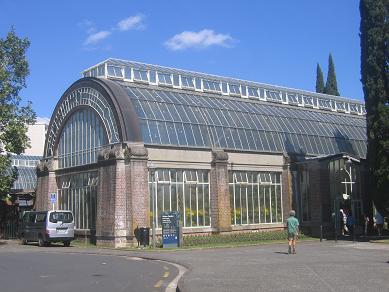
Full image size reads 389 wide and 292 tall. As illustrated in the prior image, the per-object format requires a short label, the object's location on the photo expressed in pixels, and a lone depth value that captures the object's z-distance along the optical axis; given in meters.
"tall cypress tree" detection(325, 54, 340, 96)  70.25
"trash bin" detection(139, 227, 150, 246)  29.23
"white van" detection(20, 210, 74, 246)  30.97
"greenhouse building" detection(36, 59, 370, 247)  31.16
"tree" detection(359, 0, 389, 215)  29.47
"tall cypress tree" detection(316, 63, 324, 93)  72.19
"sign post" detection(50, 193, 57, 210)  34.00
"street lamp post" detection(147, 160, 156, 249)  30.96
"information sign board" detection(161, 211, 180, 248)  28.61
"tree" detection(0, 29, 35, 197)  33.31
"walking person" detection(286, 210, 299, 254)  22.20
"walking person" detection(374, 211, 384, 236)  35.47
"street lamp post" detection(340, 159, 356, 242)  40.33
